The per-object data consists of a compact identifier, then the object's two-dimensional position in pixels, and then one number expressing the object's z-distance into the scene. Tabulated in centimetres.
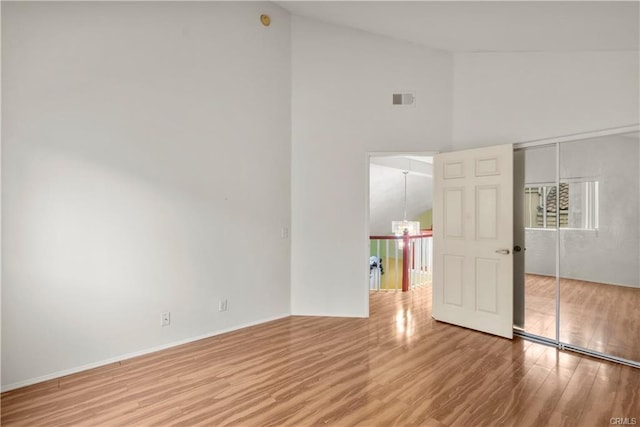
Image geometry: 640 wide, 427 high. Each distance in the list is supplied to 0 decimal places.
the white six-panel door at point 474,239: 342
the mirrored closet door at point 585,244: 288
